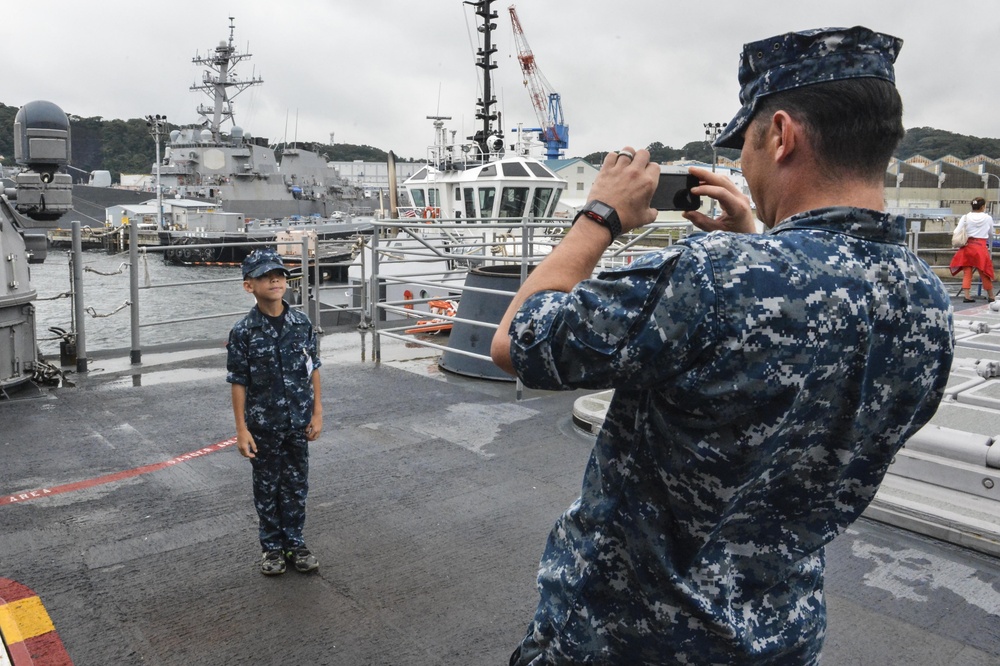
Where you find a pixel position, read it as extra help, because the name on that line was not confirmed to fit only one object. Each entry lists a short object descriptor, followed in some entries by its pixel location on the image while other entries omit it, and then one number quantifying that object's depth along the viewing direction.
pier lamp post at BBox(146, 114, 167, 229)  58.47
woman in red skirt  11.46
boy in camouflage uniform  3.64
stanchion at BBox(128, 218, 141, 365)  7.78
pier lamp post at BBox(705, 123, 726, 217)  32.64
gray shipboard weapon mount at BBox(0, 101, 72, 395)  6.68
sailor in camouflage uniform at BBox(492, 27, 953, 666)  1.15
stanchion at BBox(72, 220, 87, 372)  7.43
